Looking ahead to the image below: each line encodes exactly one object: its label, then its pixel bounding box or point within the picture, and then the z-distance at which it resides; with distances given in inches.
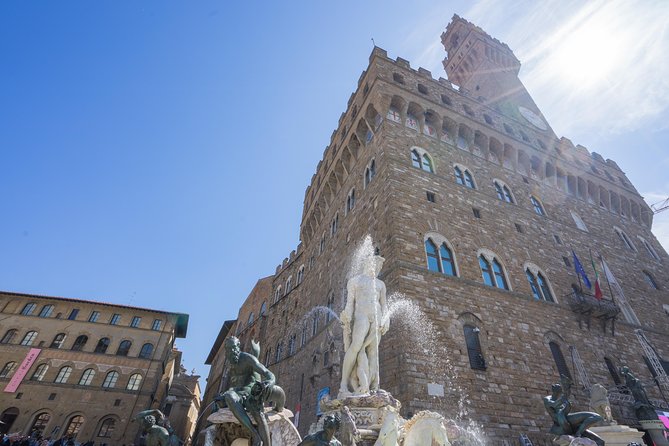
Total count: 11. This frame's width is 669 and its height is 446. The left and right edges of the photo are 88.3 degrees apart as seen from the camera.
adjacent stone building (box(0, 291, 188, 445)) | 848.9
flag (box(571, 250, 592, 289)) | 498.6
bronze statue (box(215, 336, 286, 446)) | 125.1
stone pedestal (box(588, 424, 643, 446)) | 236.9
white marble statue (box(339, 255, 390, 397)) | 213.0
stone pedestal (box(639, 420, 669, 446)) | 362.9
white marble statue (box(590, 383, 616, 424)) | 293.6
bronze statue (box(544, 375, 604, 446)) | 195.6
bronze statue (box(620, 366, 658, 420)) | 371.2
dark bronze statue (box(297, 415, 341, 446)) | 122.0
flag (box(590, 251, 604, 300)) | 472.8
